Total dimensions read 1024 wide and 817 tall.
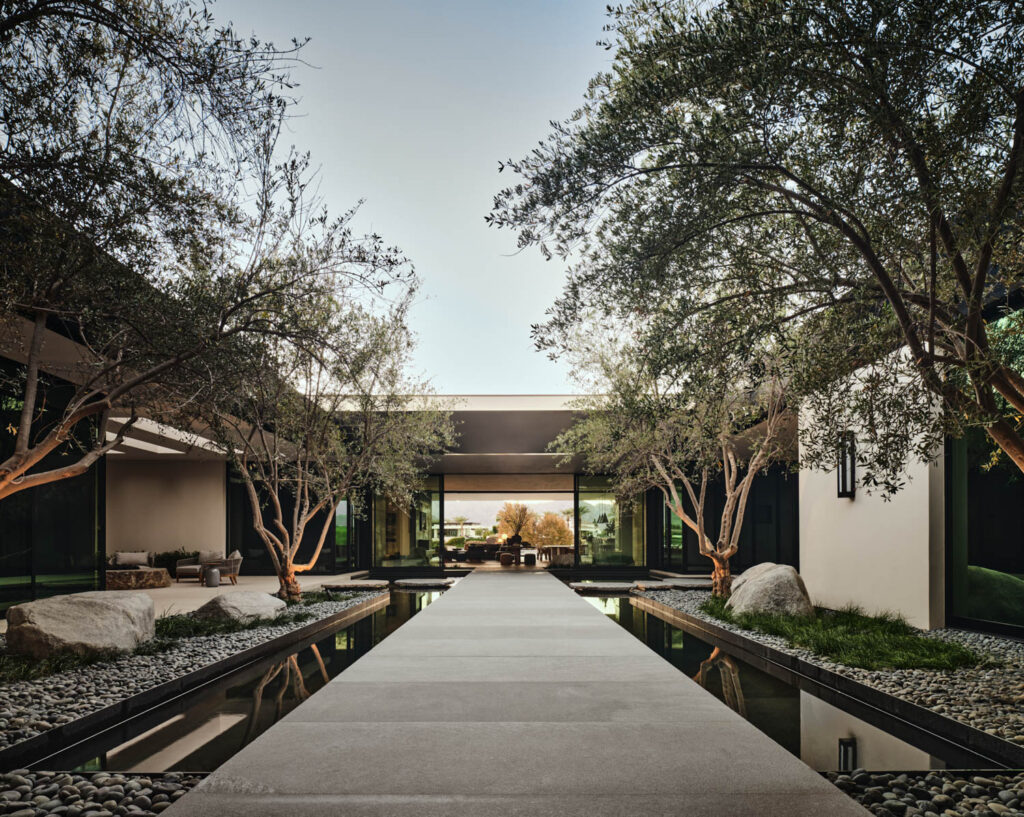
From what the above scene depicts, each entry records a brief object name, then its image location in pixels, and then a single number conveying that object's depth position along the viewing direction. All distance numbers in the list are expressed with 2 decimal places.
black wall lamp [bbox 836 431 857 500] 10.17
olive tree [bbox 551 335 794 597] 5.61
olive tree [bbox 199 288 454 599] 9.82
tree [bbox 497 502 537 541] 23.08
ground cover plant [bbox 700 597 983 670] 6.33
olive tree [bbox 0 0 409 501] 3.97
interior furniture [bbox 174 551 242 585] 16.91
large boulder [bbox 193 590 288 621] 9.31
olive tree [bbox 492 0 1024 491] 3.67
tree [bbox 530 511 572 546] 21.44
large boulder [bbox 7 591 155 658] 6.67
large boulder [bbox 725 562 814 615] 9.31
